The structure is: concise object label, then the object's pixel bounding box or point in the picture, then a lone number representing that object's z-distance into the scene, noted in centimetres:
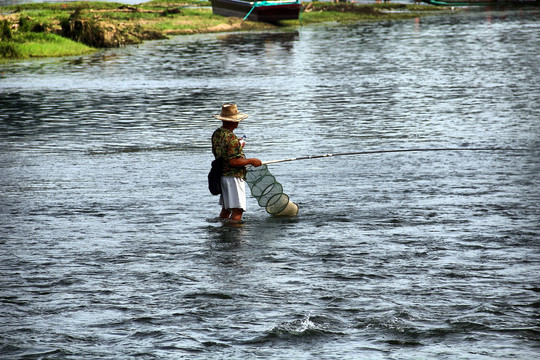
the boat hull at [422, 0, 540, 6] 10274
